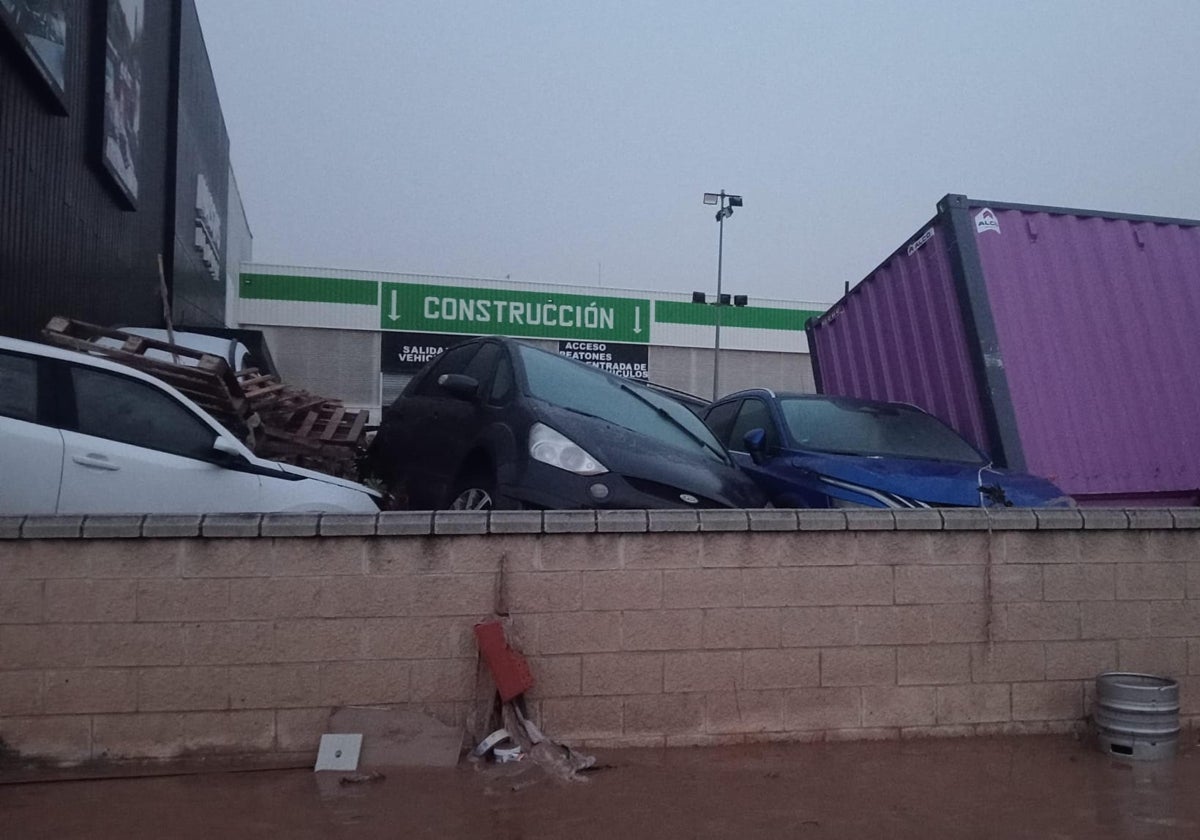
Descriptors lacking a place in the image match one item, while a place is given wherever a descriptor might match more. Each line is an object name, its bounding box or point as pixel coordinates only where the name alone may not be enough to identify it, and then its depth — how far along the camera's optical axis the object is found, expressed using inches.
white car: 251.6
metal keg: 222.4
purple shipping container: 341.1
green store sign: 1599.3
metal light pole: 1239.5
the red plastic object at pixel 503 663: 207.3
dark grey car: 243.4
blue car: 278.4
